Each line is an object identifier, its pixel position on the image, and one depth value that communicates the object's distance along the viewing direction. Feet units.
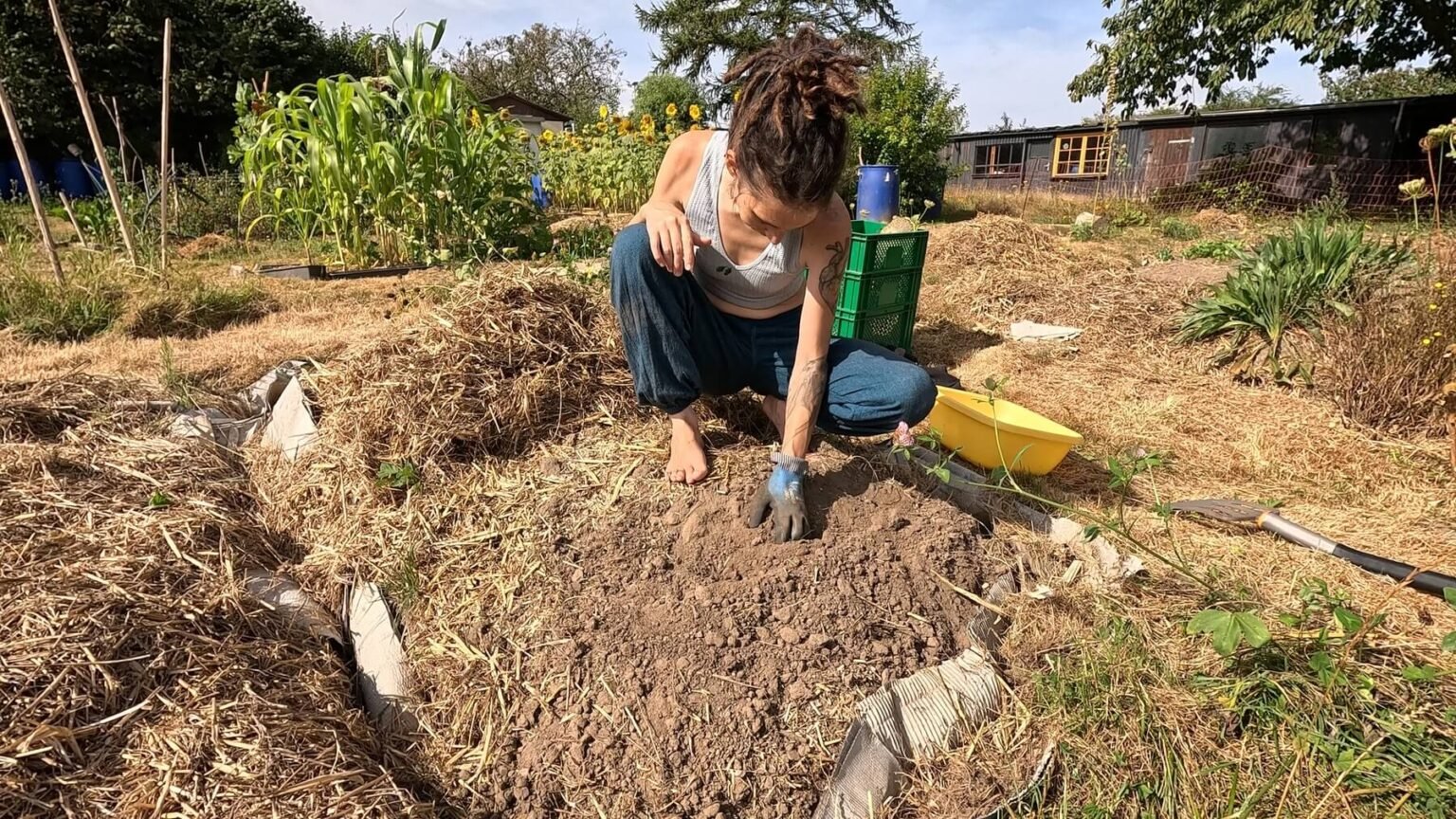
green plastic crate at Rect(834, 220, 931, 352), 11.06
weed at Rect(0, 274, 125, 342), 10.91
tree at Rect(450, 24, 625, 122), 93.66
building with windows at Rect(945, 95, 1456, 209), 40.81
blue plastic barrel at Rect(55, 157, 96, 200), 37.17
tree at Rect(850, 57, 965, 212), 38.29
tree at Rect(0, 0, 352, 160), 36.14
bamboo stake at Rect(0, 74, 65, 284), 11.82
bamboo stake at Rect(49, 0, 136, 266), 12.78
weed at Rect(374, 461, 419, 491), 6.31
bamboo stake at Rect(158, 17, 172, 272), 13.53
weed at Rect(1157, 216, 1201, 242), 29.14
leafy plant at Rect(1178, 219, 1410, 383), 11.56
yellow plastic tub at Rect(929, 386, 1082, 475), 7.39
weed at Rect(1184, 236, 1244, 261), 18.92
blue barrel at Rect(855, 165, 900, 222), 29.19
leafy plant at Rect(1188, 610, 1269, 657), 4.02
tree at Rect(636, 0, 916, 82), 65.36
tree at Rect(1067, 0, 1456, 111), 32.14
